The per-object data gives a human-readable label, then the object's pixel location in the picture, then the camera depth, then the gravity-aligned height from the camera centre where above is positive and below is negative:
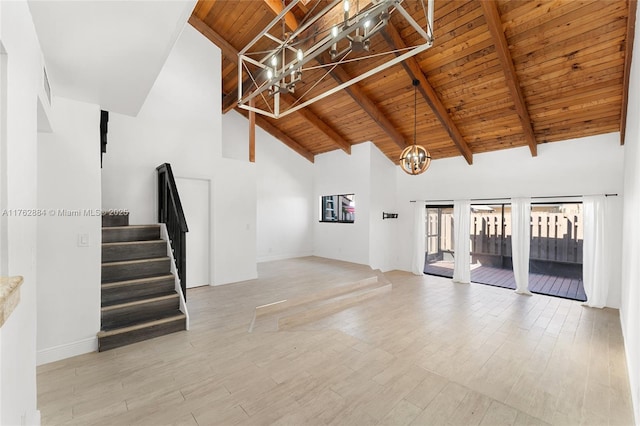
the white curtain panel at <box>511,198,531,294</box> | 5.58 -0.56
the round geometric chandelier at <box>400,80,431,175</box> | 4.18 +0.82
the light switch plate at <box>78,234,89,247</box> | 2.78 -0.31
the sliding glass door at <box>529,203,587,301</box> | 5.84 -0.87
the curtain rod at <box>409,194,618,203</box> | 5.06 +0.30
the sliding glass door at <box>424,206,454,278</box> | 7.46 -0.80
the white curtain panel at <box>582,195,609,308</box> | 4.76 -0.68
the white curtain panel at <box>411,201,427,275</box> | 7.12 -0.63
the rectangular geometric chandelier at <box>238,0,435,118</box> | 2.72 +2.50
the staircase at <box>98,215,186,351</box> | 2.97 -0.96
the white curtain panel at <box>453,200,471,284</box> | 6.34 -0.68
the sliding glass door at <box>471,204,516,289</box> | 6.39 -0.87
